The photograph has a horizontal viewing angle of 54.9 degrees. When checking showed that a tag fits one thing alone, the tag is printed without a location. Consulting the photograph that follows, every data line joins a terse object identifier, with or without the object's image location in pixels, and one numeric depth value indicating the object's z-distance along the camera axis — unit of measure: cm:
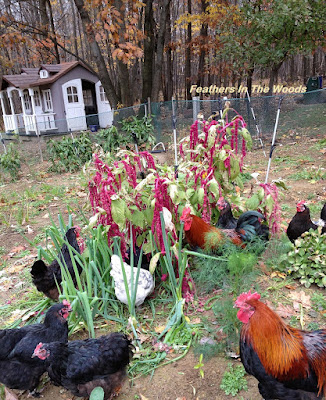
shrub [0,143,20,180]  802
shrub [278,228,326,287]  287
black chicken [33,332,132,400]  205
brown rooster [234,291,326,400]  174
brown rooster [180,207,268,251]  288
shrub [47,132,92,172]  869
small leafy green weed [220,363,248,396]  209
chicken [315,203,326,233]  336
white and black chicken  262
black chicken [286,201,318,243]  323
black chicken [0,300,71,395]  218
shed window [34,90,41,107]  1584
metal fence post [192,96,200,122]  889
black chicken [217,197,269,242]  311
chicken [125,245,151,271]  299
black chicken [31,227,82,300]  284
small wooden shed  1446
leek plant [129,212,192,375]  233
